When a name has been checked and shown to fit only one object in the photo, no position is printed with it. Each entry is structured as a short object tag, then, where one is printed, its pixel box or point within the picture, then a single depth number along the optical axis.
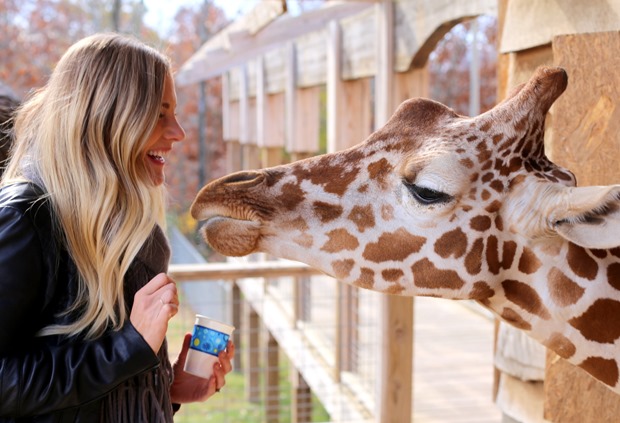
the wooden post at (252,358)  8.53
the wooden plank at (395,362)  3.30
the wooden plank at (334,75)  4.38
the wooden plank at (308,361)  4.34
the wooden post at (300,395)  6.62
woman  1.38
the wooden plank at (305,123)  5.95
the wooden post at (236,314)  9.23
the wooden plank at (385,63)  3.35
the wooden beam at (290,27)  4.31
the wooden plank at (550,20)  1.87
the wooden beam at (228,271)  3.42
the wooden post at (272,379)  7.52
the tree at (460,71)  11.42
